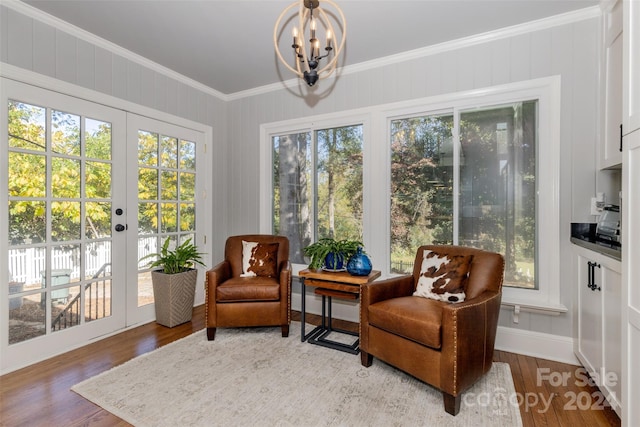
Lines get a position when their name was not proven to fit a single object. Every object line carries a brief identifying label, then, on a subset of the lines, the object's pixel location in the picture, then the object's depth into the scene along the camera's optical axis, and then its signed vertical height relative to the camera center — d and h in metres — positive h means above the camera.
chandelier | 1.62 +1.42
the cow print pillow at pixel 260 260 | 2.96 -0.46
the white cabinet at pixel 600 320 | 1.58 -0.62
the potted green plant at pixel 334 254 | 2.66 -0.36
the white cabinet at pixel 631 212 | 1.23 +0.00
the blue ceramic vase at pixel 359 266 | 2.50 -0.43
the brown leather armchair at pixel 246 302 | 2.63 -0.77
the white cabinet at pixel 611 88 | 1.93 +0.83
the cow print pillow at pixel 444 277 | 2.16 -0.46
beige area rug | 1.67 -1.10
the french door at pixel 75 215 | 2.22 -0.03
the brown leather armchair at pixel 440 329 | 1.69 -0.69
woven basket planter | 2.94 -0.82
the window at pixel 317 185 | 3.23 +0.30
